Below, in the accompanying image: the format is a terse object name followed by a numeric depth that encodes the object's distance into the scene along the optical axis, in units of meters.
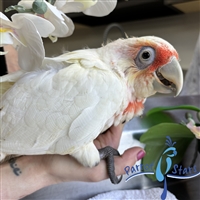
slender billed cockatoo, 0.43
